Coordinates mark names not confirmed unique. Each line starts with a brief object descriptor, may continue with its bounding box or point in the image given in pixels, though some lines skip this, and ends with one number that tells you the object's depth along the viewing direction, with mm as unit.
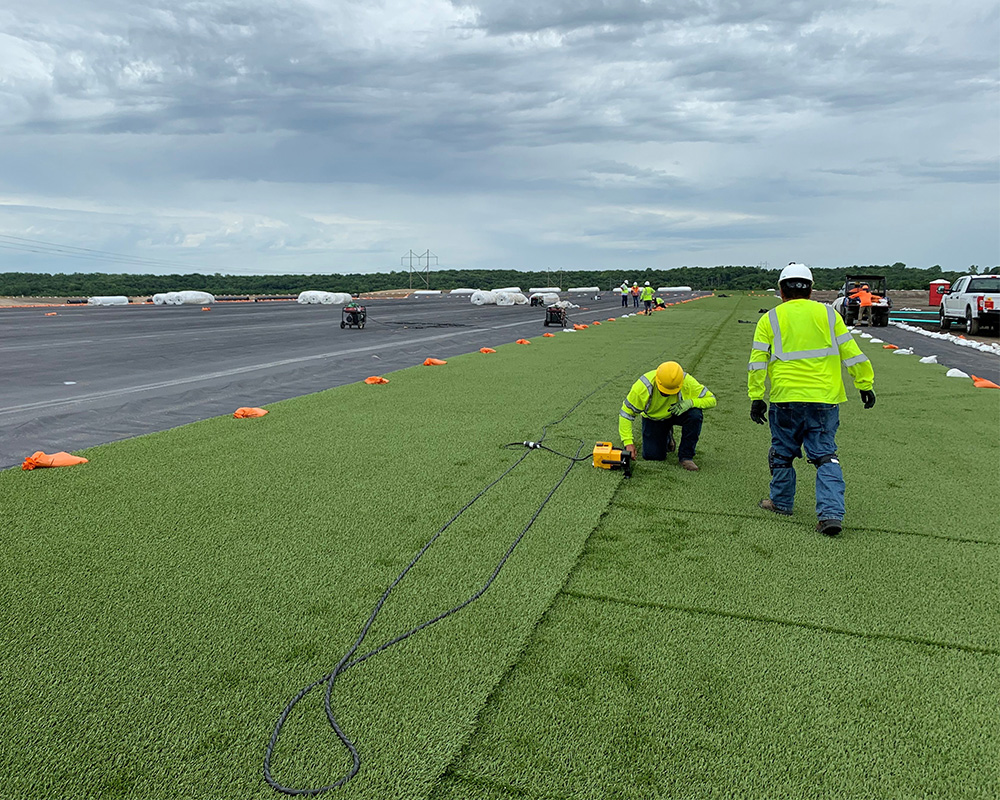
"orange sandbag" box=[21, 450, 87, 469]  5465
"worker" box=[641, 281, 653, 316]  30875
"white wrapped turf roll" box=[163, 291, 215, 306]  47656
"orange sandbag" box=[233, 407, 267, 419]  7668
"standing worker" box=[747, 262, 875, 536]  4289
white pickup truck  19094
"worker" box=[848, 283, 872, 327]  23720
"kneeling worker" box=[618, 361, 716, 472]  5352
